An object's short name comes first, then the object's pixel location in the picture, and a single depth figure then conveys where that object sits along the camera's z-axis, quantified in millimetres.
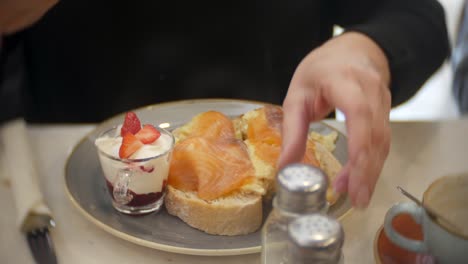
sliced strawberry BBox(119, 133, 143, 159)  792
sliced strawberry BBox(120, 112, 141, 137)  832
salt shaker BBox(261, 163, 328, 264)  480
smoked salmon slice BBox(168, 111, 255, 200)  804
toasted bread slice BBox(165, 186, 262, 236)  770
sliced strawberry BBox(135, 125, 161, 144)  815
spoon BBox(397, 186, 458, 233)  588
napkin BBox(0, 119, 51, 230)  785
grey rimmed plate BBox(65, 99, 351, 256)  732
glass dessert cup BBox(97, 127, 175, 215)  786
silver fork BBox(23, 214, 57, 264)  729
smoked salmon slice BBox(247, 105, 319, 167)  846
